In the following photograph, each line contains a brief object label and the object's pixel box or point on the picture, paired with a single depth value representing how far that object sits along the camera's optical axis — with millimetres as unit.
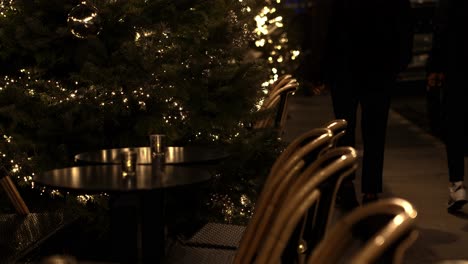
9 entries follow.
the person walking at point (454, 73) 7359
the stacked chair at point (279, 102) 6613
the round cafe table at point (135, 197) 3449
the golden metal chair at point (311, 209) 2609
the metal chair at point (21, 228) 3951
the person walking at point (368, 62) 7473
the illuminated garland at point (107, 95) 5496
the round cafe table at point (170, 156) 4250
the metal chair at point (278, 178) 3291
